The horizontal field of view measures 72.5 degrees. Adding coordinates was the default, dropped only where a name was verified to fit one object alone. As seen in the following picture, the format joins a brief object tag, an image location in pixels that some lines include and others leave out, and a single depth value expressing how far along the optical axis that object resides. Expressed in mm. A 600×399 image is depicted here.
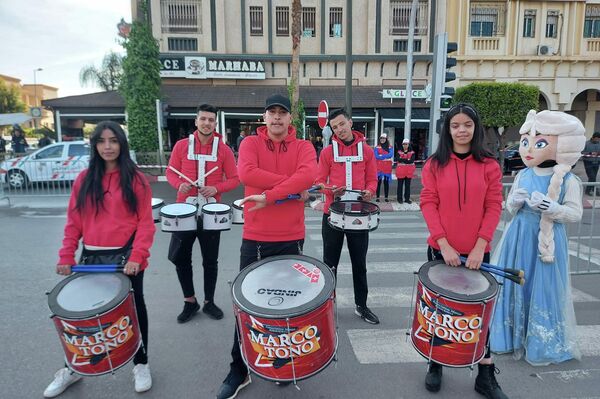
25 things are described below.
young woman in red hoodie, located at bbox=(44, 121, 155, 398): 2912
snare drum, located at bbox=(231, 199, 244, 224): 3980
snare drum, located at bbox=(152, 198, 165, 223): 4094
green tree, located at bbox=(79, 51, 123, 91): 36094
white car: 12664
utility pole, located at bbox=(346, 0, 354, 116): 12094
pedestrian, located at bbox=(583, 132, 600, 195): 13328
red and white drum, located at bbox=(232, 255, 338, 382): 2215
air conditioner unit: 22281
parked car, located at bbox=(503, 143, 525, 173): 19125
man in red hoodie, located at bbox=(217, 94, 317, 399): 2869
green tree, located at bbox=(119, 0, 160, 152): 17984
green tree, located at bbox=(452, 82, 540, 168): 16266
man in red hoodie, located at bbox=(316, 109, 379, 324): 4078
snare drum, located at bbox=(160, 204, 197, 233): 3750
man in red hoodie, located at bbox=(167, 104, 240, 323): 4098
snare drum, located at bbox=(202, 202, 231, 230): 3848
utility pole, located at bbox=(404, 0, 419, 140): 13777
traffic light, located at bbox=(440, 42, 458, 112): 10422
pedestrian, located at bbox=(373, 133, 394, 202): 11977
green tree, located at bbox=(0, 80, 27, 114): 49562
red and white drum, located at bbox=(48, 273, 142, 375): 2418
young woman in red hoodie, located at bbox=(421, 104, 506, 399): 2818
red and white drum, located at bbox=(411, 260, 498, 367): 2428
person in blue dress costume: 3213
